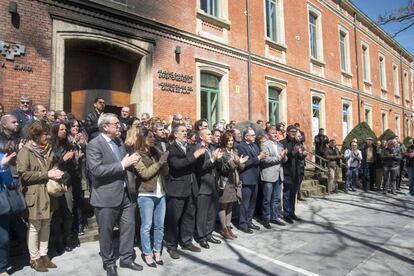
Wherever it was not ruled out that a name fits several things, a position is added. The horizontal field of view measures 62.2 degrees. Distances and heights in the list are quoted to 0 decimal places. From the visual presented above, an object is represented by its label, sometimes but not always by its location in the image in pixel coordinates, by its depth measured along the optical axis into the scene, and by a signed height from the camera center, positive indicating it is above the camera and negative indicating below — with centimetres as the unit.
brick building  740 +307
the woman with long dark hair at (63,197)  481 -55
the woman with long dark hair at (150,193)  453 -46
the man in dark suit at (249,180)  635 -41
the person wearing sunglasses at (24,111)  587 +86
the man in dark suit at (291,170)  715 -26
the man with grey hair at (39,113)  579 +81
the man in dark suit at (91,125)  618 +62
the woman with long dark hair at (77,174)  531 -23
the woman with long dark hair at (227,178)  582 -34
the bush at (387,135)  1649 +104
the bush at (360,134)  1444 +99
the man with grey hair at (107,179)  408 -24
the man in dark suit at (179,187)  496 -43
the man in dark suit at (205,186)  541 -45
